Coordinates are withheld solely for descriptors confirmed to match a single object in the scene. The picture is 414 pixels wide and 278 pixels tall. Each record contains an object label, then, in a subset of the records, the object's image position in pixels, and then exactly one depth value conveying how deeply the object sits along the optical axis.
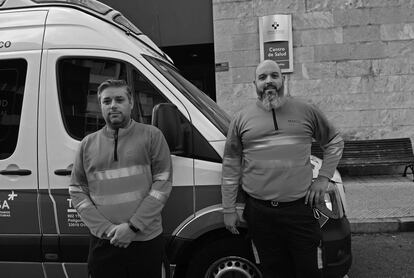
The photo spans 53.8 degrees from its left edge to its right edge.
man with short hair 2.44
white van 3.01
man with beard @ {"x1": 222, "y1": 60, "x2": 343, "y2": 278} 2.66
